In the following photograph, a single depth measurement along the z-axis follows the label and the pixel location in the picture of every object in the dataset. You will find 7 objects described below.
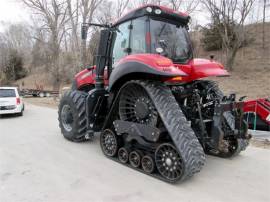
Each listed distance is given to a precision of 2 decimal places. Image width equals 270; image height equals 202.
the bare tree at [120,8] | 21.92
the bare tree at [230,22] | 15.88
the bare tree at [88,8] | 18.66
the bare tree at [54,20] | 21.53
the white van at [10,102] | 9.69
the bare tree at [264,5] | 18.84
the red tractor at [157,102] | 3.48
